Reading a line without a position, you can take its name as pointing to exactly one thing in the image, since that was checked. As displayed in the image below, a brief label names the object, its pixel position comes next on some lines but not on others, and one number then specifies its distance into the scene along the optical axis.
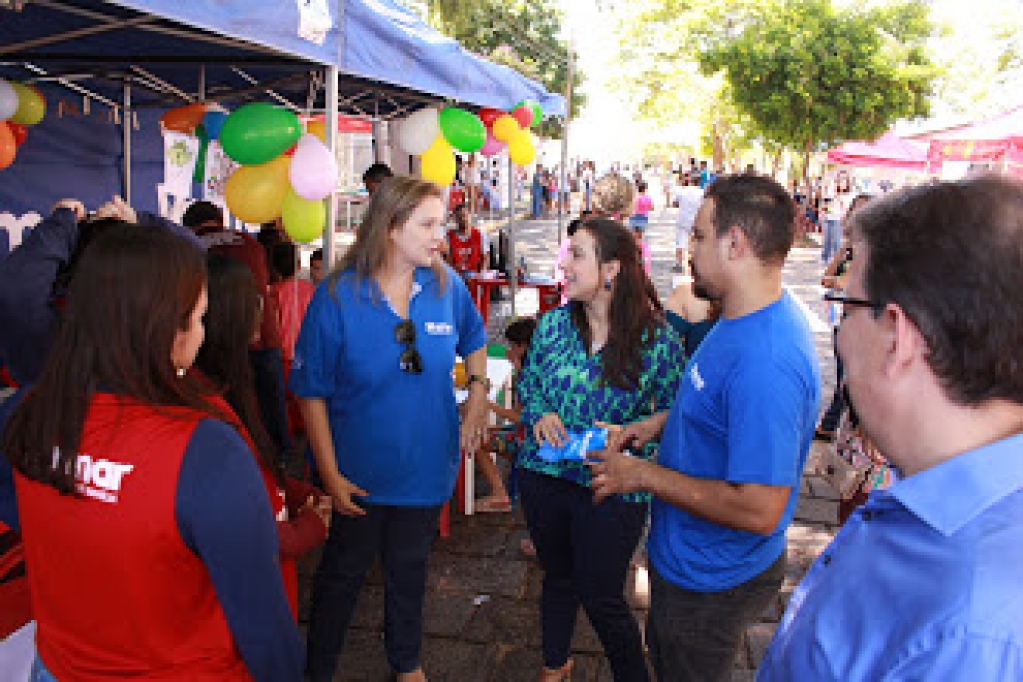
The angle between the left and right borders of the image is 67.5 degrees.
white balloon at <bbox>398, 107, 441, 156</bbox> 6.28
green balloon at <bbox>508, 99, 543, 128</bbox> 7.29
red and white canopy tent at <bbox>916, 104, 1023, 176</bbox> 9.61
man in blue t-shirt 1.73
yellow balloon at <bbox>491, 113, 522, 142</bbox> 7.36
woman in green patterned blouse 2.38
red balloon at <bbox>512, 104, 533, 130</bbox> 7.30
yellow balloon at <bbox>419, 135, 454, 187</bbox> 6.52
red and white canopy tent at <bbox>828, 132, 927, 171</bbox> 20.42
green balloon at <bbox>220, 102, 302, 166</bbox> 4.05
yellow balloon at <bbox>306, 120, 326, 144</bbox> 5.42
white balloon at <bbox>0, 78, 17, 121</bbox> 4.86
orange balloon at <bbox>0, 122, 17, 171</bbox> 5.00
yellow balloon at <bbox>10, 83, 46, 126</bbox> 5.30
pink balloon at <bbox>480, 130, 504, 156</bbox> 7.89
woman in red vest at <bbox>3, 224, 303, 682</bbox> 1.22
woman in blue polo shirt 2.42
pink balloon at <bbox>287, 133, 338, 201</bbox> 3.85
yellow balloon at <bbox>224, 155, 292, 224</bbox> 4.37
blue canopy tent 3.38
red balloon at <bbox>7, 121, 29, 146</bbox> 5.42
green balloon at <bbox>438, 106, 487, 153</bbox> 6.30
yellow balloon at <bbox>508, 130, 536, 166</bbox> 7.66
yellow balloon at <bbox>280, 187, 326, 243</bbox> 4.22
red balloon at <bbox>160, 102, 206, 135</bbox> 5.81
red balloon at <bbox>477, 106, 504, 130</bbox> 7.54
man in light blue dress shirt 0.71
